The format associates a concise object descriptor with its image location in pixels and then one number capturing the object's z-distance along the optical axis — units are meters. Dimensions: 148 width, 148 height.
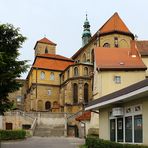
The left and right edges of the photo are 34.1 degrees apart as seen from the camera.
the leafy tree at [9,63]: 12.52
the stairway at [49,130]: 32.91
